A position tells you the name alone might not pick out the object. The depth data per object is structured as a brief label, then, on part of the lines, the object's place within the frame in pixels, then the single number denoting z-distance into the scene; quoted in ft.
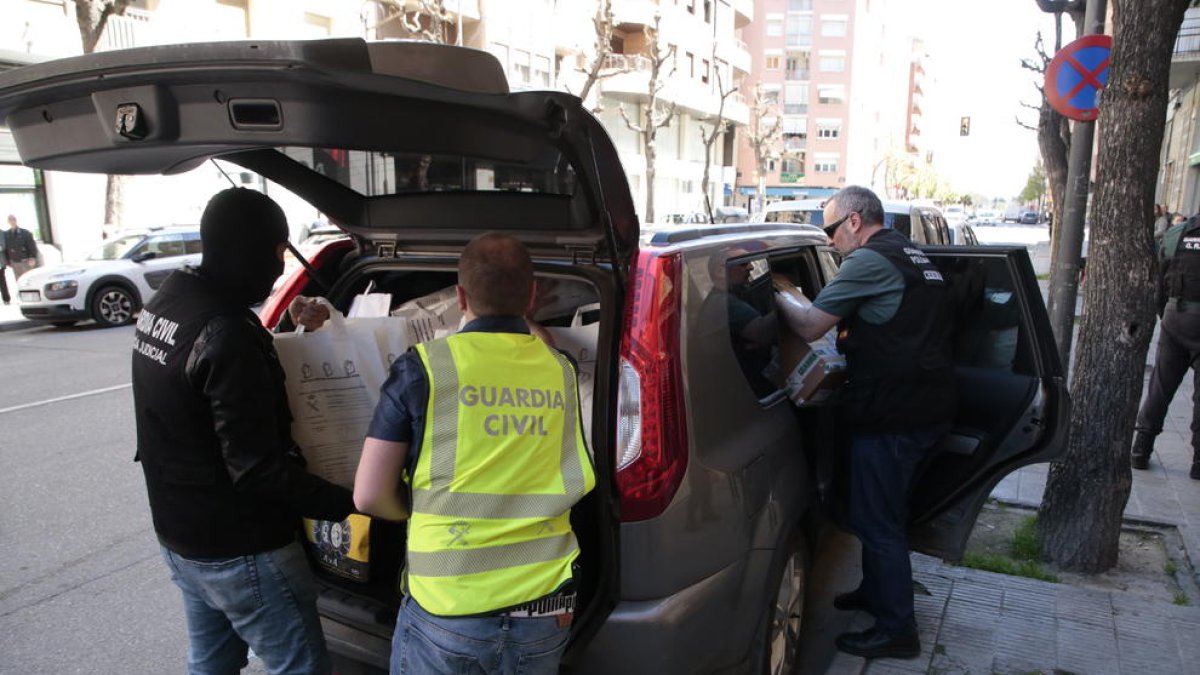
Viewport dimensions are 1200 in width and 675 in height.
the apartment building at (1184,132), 63.41
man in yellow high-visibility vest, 5.61
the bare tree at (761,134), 181.78
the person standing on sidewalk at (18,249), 51.03
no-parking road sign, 17.37
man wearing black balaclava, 6.16
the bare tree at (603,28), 87.60
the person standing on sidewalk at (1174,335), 16.96
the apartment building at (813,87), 235.61
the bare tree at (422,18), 76.28
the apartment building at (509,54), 60.18
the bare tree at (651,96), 118.01
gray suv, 5.54
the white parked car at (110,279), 40.96
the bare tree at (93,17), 49.80
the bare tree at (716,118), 162.81
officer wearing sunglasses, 9.65
